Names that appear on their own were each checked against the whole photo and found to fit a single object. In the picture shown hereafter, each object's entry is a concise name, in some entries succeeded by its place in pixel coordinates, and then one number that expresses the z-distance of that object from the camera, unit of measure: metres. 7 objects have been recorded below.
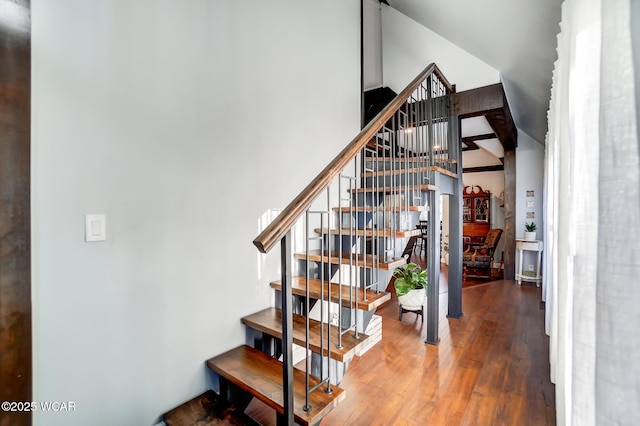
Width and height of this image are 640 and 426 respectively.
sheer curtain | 0.56
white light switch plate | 1.29
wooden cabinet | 6.88
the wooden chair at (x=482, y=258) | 5.84
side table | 5.03
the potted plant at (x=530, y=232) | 5.11
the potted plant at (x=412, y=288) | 3.04
